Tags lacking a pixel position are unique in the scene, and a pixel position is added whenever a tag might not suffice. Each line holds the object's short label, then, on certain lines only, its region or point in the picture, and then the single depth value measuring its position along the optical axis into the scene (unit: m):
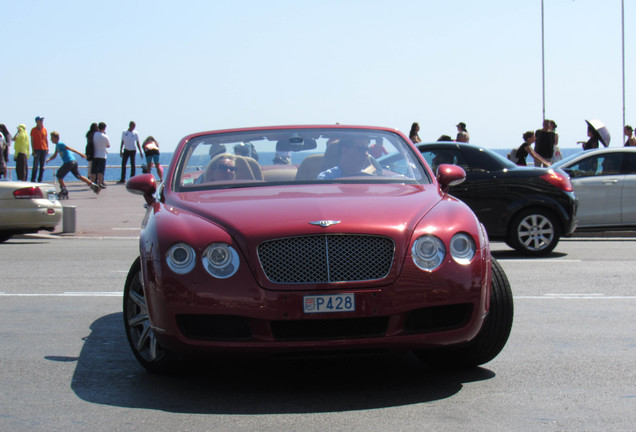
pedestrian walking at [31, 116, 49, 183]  27.88
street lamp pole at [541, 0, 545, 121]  42.33
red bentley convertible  5.38
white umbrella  21.83
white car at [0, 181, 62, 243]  16.20
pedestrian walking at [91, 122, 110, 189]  28.75
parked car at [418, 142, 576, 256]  13.96
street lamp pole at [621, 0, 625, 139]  48.49
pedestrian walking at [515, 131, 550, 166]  20.74
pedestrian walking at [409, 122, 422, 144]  22.05
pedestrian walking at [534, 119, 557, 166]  21.22
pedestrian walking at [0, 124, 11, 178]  24.33
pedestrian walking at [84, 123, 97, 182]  29.03
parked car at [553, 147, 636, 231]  15.98
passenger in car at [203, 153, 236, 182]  6.93
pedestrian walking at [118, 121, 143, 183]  31.53
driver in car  6.89
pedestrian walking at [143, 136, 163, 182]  30.56
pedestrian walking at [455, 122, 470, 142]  20.42
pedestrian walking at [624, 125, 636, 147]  24.88
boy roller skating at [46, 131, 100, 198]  26.78
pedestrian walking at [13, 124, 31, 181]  26.98
